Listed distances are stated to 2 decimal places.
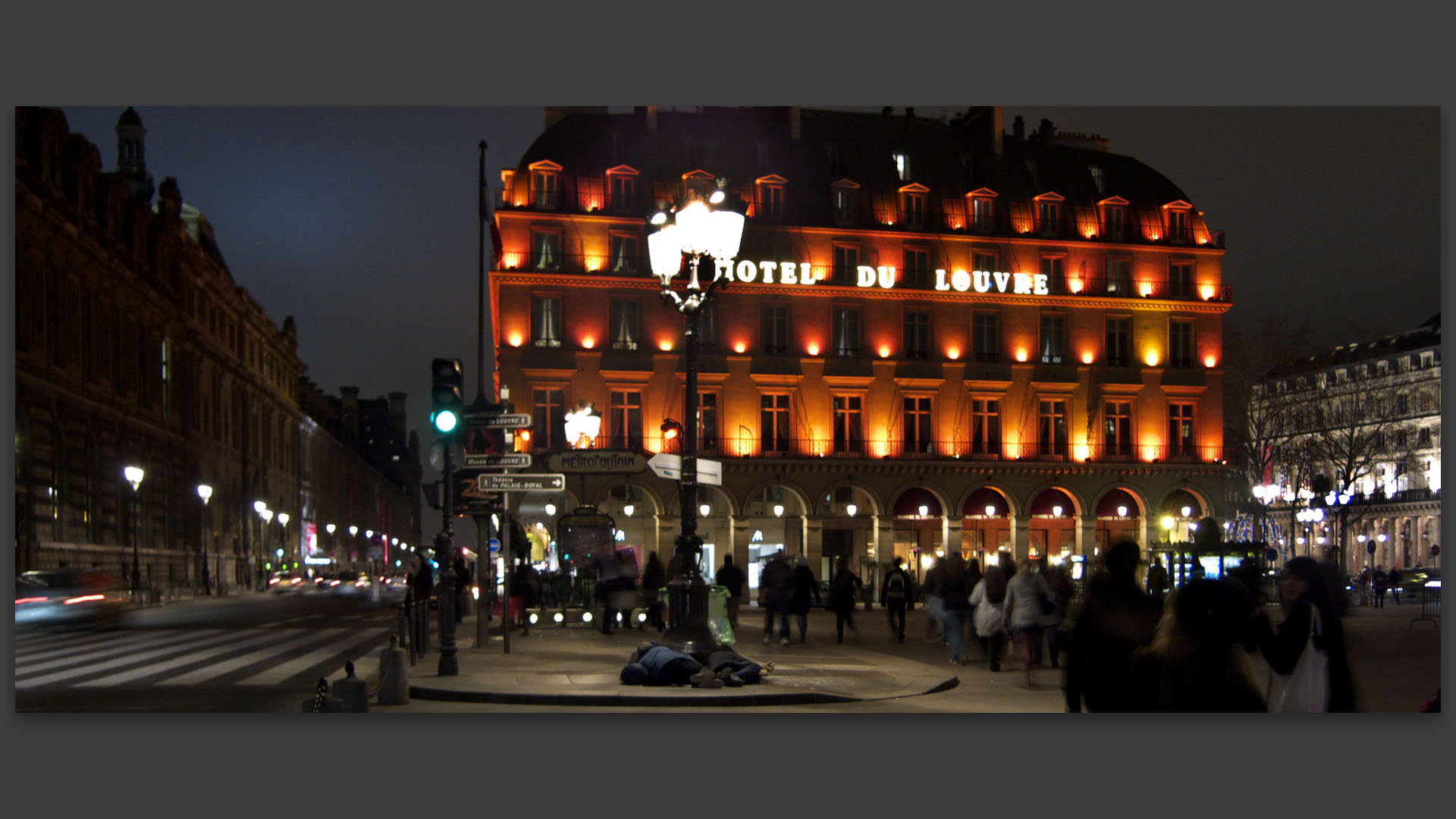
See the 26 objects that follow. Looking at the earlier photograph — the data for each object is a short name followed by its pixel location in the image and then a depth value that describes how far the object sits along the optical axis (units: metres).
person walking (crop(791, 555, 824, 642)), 26.80
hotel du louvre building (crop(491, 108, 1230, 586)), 54.88
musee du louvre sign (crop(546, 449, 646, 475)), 18.27
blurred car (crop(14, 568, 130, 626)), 28.22
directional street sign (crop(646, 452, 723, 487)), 15.27
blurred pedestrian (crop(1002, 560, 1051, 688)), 18.59
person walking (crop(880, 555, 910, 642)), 28.58
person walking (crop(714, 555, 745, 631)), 28.11
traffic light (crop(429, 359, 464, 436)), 17.97
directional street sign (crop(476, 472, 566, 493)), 18.48
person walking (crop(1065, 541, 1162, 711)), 8.55
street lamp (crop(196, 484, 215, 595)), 53.47
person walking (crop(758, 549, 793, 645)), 26.14
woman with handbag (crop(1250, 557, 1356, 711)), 8.20
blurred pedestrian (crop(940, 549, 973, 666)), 22.50
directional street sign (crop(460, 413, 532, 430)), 18.80
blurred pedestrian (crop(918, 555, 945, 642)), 24.11
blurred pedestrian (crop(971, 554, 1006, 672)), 20.83
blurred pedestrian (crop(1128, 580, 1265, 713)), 7.39
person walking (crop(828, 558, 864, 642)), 28.06
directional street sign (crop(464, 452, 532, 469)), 19.28
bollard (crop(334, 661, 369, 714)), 13.21
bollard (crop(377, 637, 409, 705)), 15.03
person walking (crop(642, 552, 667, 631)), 31.25
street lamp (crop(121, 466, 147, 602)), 43.50
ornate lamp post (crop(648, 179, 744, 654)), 15.82
